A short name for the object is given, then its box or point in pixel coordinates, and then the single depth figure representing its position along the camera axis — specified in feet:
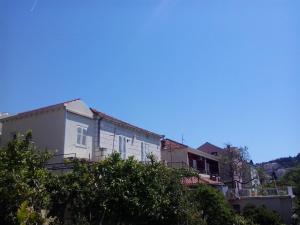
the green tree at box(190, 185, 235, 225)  47.59
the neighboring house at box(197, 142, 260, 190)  125.23
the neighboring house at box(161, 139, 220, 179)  101.91
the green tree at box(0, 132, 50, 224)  34.10
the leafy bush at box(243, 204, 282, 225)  59.34
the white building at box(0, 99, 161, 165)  58.34
